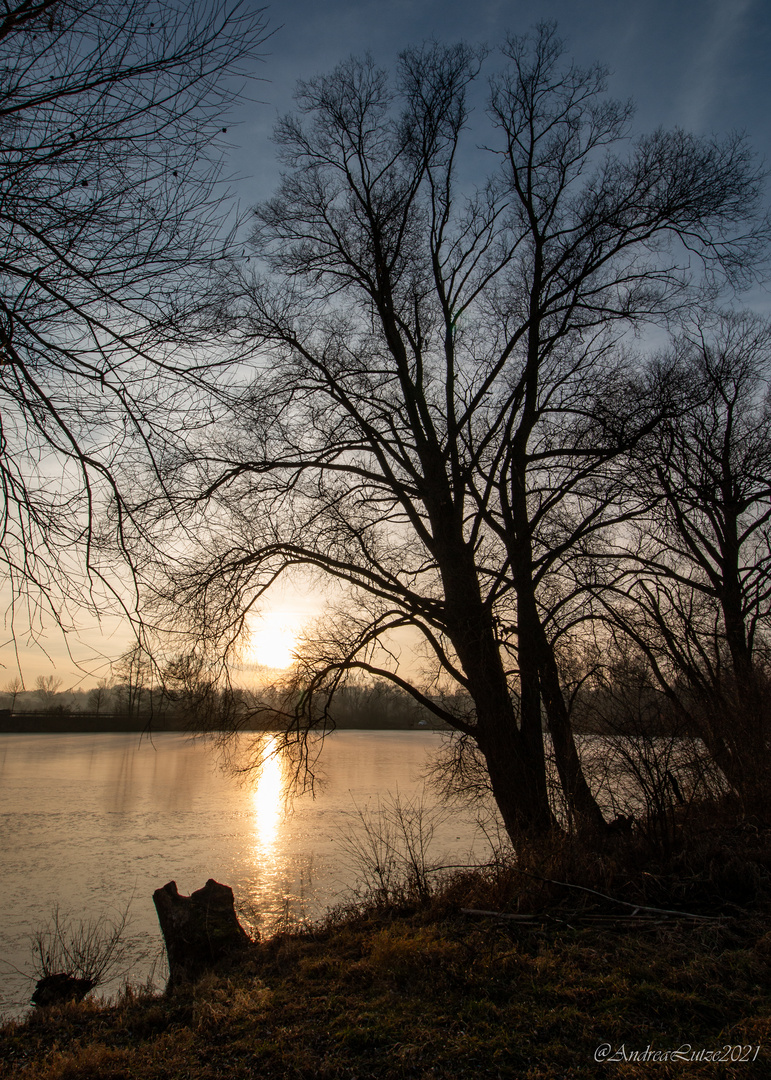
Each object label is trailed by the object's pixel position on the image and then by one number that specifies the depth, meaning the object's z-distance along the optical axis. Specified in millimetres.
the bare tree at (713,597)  7438
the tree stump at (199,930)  6992
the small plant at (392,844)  6876
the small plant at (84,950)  7488
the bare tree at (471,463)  7664
